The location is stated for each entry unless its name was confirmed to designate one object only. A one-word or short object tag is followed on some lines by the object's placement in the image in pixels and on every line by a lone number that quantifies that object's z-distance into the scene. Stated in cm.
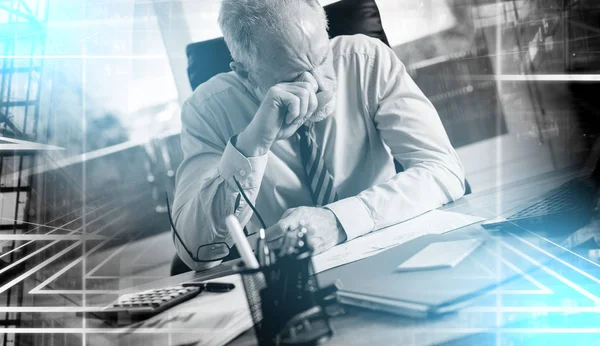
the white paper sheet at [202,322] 93
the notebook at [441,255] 100
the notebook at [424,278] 91
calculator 100
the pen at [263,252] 93
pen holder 91
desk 90
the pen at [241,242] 92
